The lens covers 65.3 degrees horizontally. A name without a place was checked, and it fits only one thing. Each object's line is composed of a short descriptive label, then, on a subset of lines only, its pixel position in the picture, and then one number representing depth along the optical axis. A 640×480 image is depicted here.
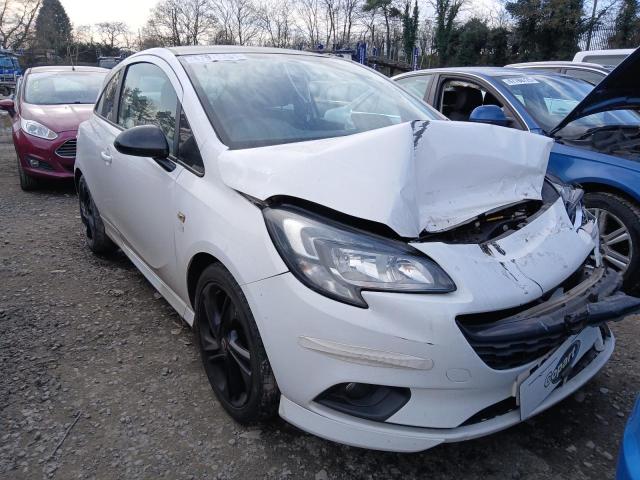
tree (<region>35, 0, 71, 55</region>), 48.09
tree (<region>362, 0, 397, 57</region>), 40.06
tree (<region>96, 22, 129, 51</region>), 50.84
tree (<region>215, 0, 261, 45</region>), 43.12
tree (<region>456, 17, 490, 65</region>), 28.05
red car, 6.24
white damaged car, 1.60
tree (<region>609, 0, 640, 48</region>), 21.20
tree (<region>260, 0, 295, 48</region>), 43.47
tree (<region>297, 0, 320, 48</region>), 45.56
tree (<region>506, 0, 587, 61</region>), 23.55
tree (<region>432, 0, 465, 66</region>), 30.78
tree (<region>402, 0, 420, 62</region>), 34.66
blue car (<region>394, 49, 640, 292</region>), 3.01
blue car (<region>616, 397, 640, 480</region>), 1.22
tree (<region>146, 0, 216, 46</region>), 43.66
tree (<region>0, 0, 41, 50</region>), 43.56
